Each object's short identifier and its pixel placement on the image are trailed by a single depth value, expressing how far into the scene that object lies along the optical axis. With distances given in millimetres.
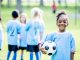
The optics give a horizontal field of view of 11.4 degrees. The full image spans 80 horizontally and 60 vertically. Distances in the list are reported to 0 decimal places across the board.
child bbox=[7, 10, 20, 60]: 12203
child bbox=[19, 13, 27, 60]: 12750
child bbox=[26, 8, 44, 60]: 12008
